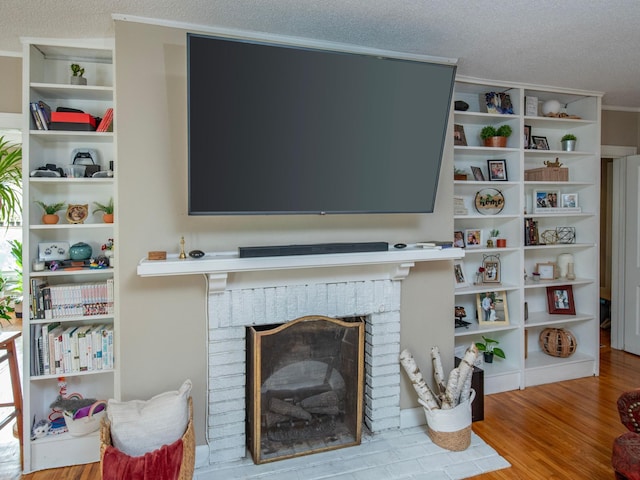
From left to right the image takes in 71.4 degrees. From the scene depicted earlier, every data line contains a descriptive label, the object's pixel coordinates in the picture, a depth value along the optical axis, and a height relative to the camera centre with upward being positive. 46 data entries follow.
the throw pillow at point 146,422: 2.06 -0.88
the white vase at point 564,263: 3.88 -0.26
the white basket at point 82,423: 2.48 -1.05
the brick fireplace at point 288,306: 2.32 -0.41
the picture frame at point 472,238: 3.54 -0.03
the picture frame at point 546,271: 3.83 -0.32
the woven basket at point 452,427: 2.56 -1.12
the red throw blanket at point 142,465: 1.85 -0.97
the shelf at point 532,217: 3.45 +0.09
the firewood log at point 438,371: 2.74 -0.85
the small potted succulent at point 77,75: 2.52 +0.92
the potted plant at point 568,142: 3.71 +0.76
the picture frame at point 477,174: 3.52 +0.48
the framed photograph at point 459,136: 3.40 +0.75
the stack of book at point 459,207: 3.42 +0.21
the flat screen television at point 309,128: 2.05 +0.53
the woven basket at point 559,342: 3.71 -0.91
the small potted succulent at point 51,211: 2.54 +0.14
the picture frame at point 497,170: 3.54 +0.51
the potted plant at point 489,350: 3.56 -0.94
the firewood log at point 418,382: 2.63 -0.88
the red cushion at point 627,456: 1.87 -0.96
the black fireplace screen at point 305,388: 2.48 -0.89
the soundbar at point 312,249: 2.21 -0.07
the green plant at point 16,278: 5.01 -0.51
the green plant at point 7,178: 3.44 +0.51
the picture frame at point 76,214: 2.61 +0.13
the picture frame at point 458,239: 3.48 -0.04
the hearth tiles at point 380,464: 2.34 -1.26
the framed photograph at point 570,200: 3.84 +0.29
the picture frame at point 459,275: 3.52 -0.33
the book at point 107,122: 2.55 +0.65
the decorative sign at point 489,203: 3.54 +0.25
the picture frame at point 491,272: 3.61 -0.31
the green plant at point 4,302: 4.00 -0.69
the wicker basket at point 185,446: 1.98 -0.97
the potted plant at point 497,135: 3.38 +0.75
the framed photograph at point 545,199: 3.83 +0.30
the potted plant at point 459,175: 3.42 +0.45
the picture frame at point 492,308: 3.52 -0.59
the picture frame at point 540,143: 3.74 +0.77
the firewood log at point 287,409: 2.55 -1.01
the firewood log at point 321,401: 2.62 -0.98
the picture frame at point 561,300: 3.84 -0.58
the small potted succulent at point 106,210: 2.62 +0.16
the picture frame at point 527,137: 3.61 +0.79
